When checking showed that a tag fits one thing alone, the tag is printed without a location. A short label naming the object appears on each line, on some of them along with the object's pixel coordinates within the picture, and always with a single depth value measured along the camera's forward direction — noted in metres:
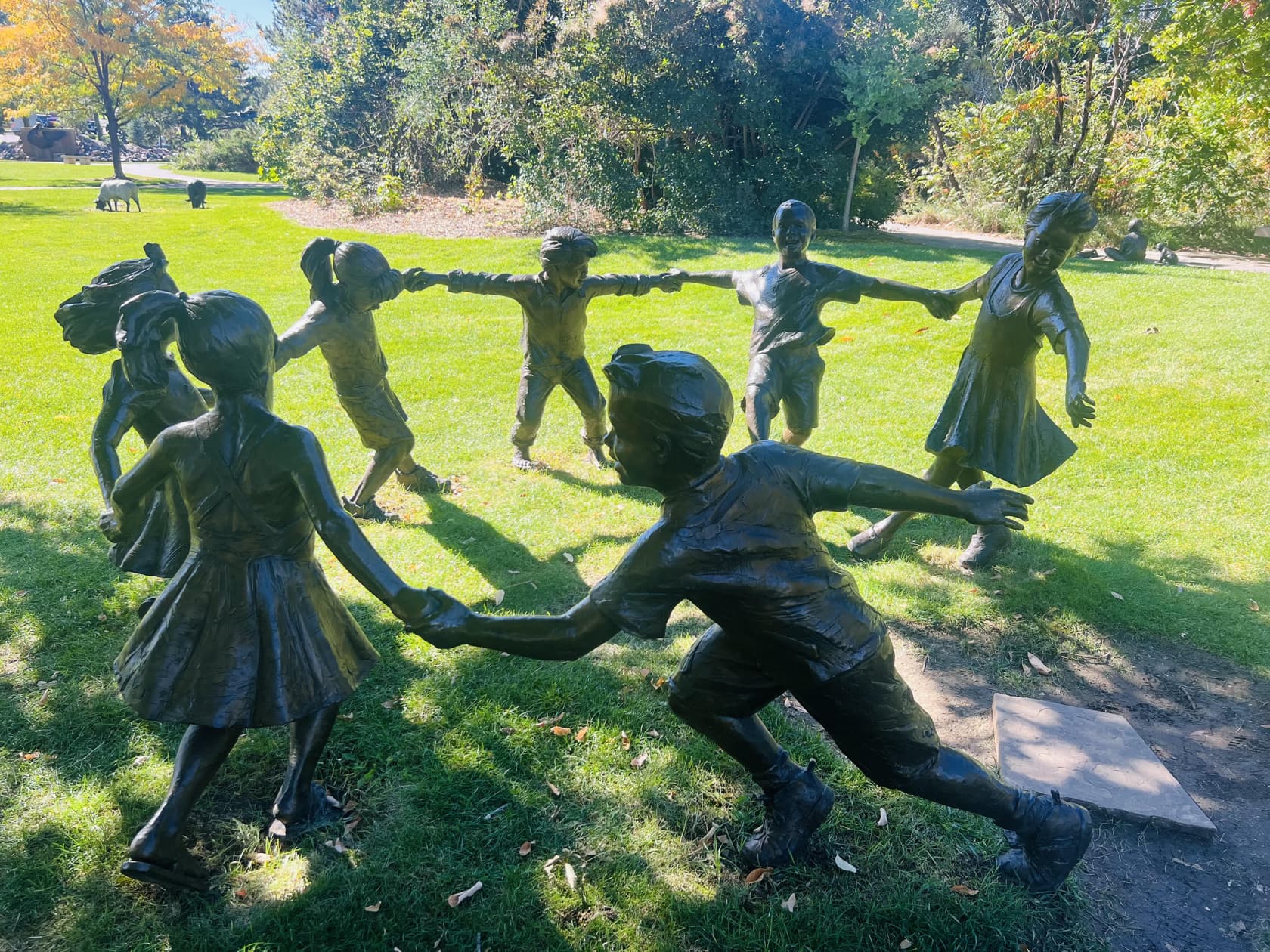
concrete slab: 3.62
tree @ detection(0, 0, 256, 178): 29.84
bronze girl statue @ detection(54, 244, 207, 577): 3.62
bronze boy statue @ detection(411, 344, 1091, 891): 2.36
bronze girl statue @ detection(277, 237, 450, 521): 5.44
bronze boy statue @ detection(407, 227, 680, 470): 6.12
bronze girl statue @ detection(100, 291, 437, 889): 2.67
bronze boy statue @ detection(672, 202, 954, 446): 5.63
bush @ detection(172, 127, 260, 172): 44.28
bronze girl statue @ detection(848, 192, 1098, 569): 4.46
